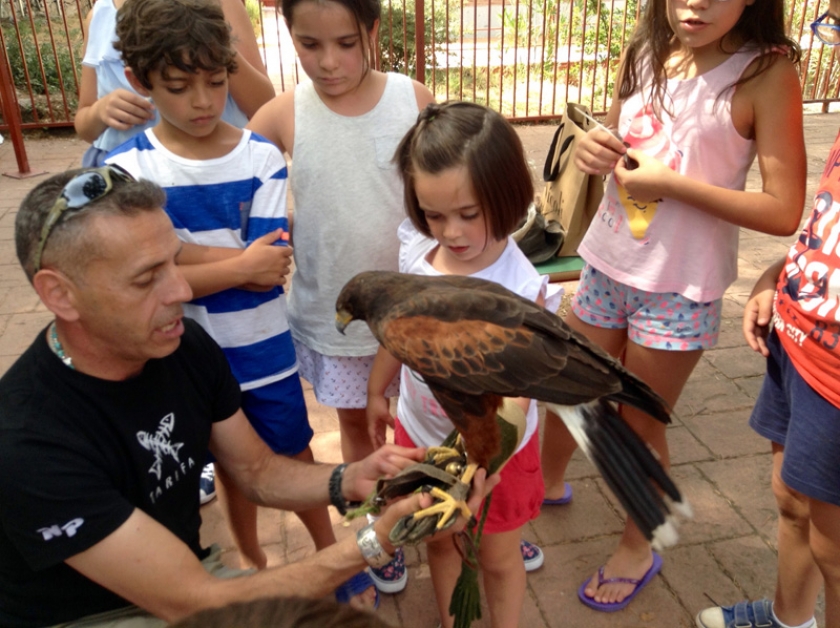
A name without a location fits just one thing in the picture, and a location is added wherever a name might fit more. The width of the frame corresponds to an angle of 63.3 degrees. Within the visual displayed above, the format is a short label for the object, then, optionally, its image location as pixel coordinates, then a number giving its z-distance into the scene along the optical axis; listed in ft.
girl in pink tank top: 7.41
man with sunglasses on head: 5.69
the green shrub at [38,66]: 37.47
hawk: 5.87
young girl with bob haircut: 7.00
